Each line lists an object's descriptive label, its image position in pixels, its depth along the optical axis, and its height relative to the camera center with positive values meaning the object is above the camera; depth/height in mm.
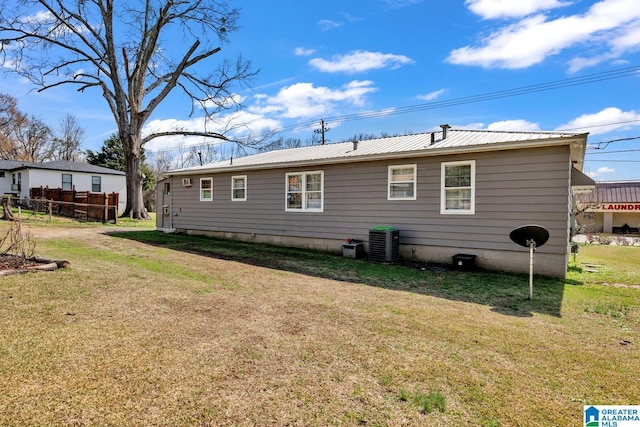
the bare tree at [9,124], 34688 +8143
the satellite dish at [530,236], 5625 -469
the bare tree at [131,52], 17859 +8109
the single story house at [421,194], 7230 +326
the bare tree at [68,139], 41375 +7584
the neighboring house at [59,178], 24234 +1881
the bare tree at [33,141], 38781 +6982
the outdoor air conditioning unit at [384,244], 8656 -931
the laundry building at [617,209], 30438 -38
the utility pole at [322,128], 28625 +6290
